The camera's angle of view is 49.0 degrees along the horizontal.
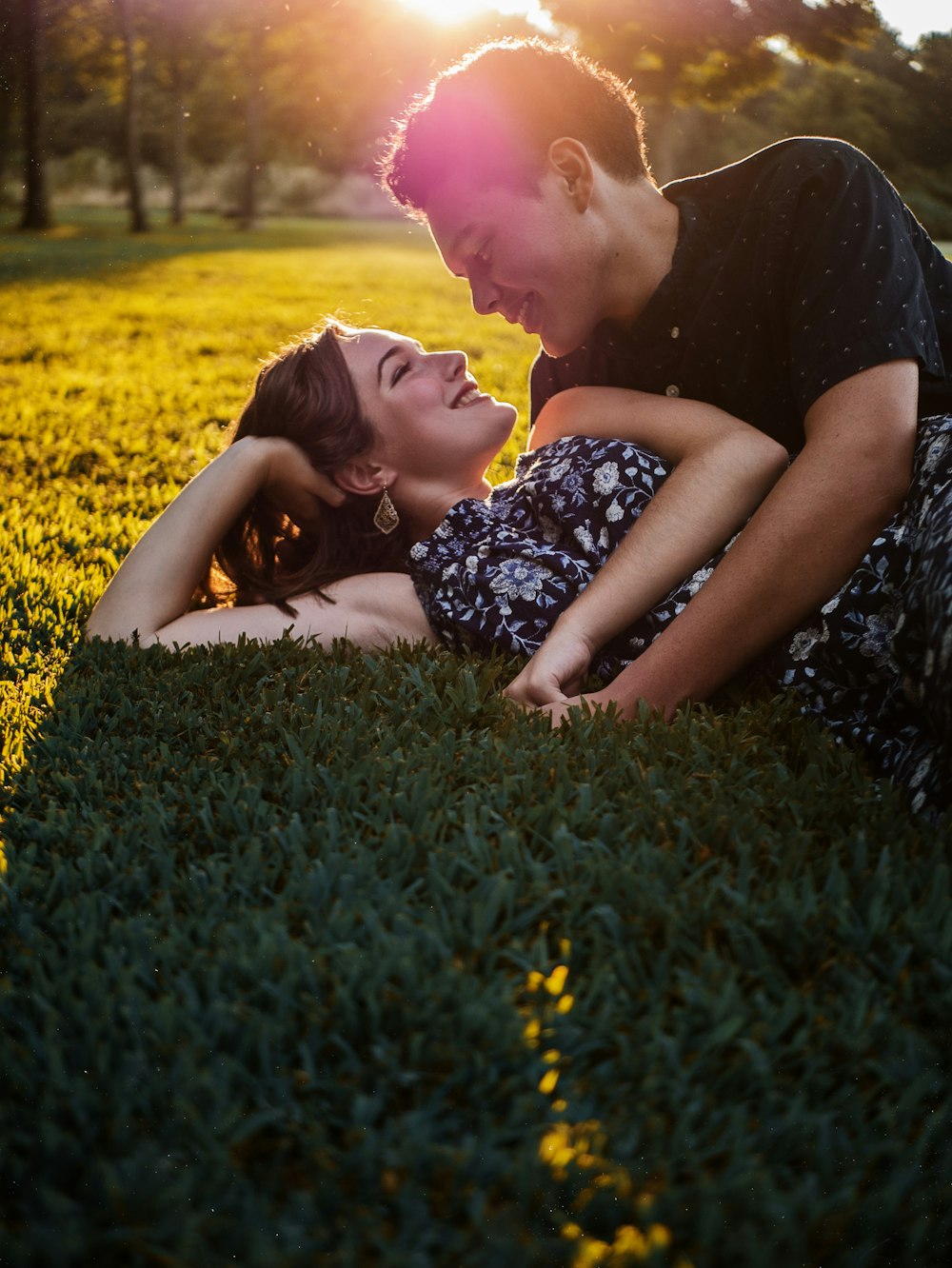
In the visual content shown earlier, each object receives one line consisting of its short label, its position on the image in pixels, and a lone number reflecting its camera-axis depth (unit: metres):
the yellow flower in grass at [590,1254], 1.16
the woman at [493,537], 2.44
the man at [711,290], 2.40
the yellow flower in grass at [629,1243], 1.17
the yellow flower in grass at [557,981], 1.50
